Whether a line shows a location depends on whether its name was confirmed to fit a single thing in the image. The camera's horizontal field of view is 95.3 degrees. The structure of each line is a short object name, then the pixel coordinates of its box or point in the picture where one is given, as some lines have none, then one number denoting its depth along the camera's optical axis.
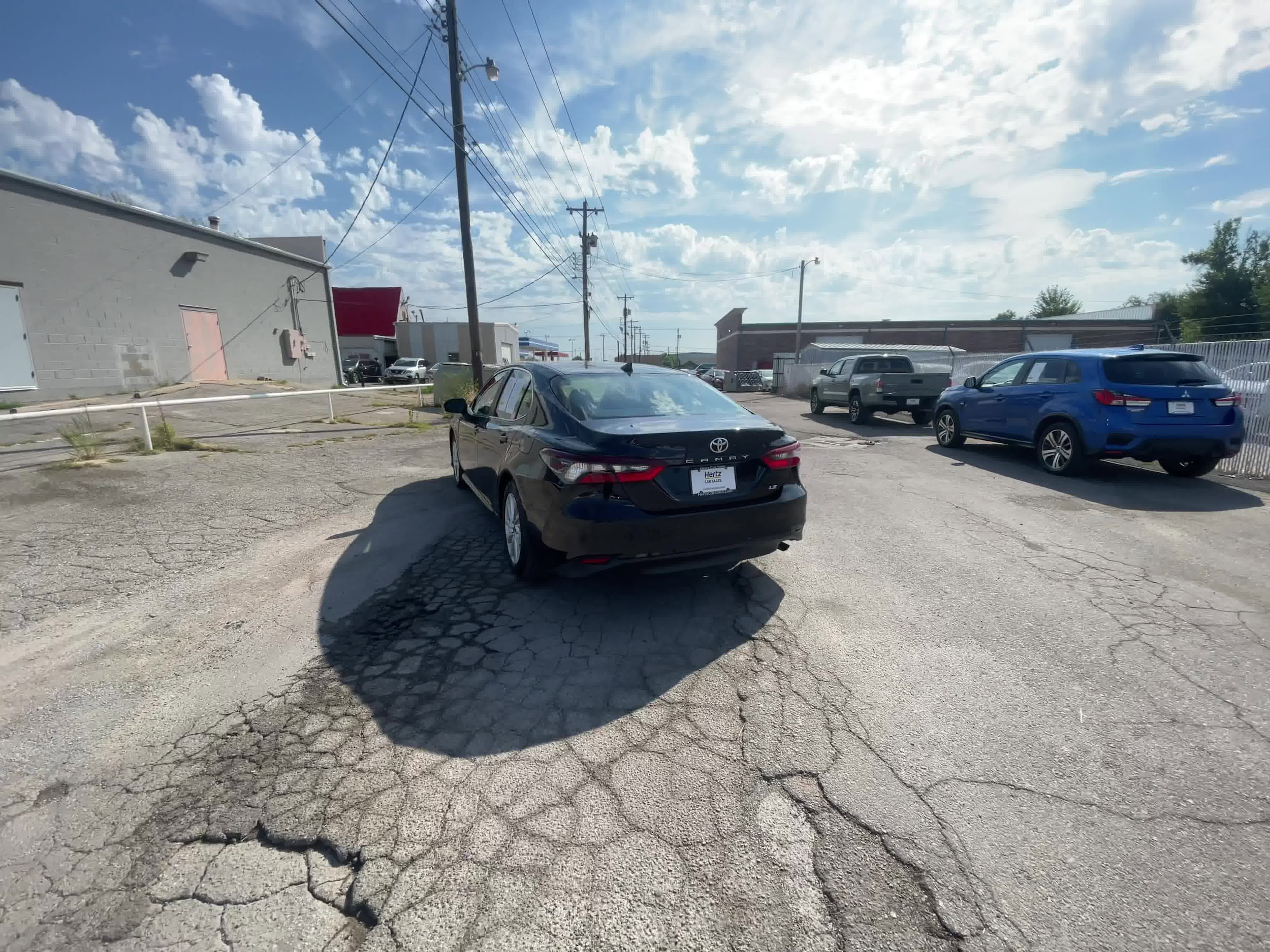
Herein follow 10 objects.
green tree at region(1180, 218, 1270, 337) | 34.12
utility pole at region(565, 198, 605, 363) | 35.09
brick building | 45.44
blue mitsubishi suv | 6.59
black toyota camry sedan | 3.27
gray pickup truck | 13.18
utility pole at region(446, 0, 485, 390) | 14.20
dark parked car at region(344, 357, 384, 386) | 32.34
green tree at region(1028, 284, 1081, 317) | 62.81
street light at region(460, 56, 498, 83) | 14.34
